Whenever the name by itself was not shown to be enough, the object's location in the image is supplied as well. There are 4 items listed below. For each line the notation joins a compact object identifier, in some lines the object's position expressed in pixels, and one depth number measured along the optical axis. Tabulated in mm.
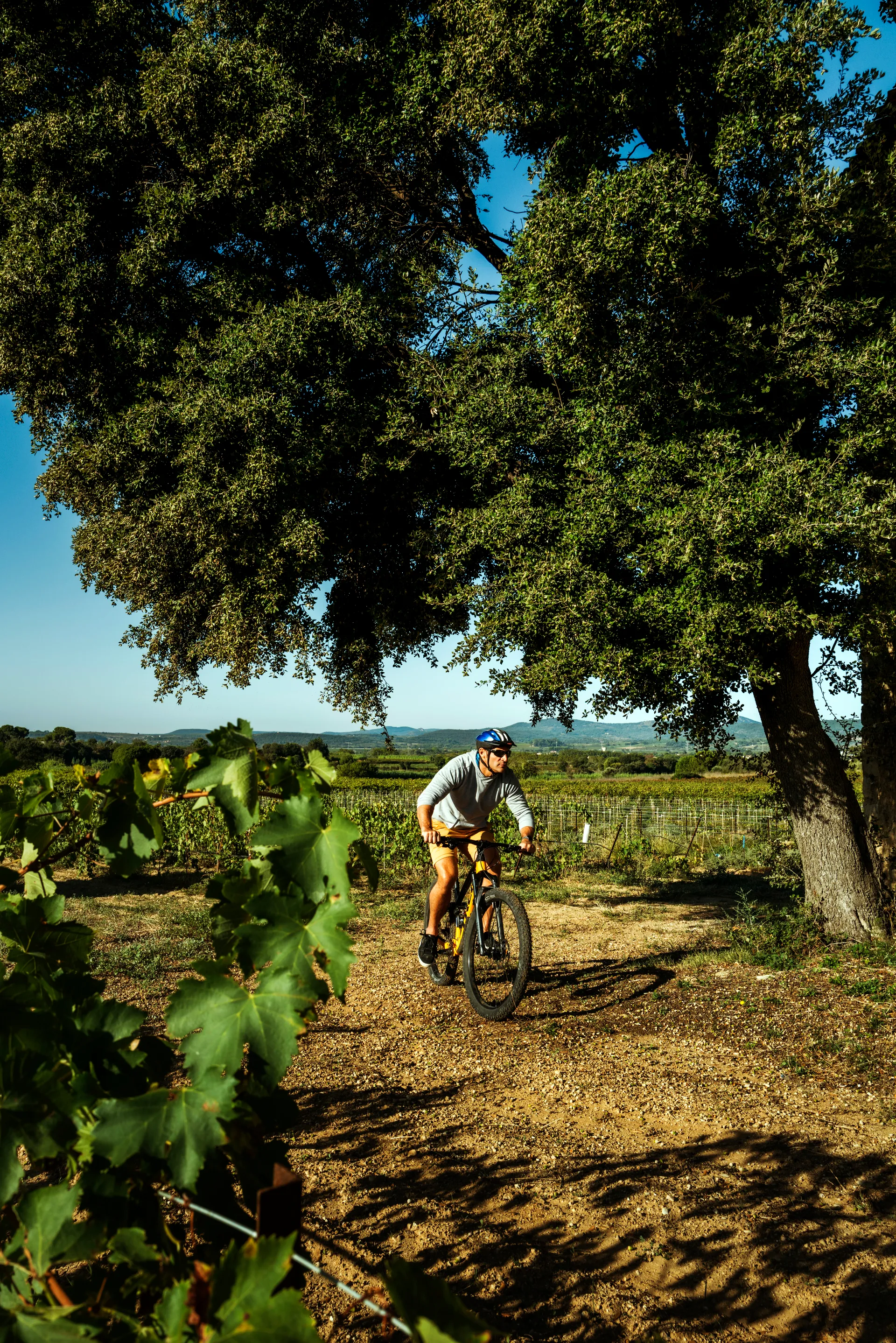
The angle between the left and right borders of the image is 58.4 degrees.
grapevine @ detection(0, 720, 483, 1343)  1158
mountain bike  5289
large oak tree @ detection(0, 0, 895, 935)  6332
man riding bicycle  5668
